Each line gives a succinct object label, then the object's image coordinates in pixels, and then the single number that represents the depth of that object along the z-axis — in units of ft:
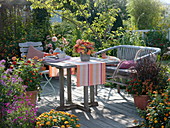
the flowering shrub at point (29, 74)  14.17
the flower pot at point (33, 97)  14.23
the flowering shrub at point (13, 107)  9.75
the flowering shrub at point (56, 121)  9.93
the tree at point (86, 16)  25.72
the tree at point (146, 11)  51.98
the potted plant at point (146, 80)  14.49
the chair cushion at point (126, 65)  17.28
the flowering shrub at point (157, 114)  11.16
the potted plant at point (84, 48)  15.19
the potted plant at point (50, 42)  24.40
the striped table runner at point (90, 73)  14.35
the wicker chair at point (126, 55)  16.34
